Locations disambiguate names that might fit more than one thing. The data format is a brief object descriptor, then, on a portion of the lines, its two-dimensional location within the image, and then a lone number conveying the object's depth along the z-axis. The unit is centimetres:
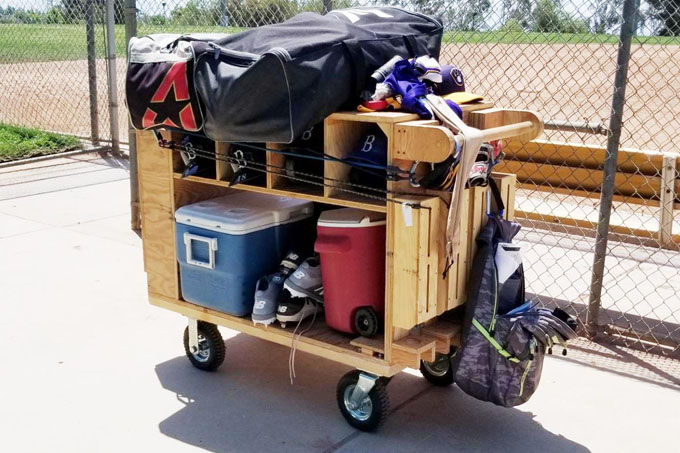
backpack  355
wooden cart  343
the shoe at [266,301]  399
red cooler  368
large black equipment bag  346
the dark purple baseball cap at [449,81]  389
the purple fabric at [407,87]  355
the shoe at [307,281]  395
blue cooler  403
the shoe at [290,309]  394
